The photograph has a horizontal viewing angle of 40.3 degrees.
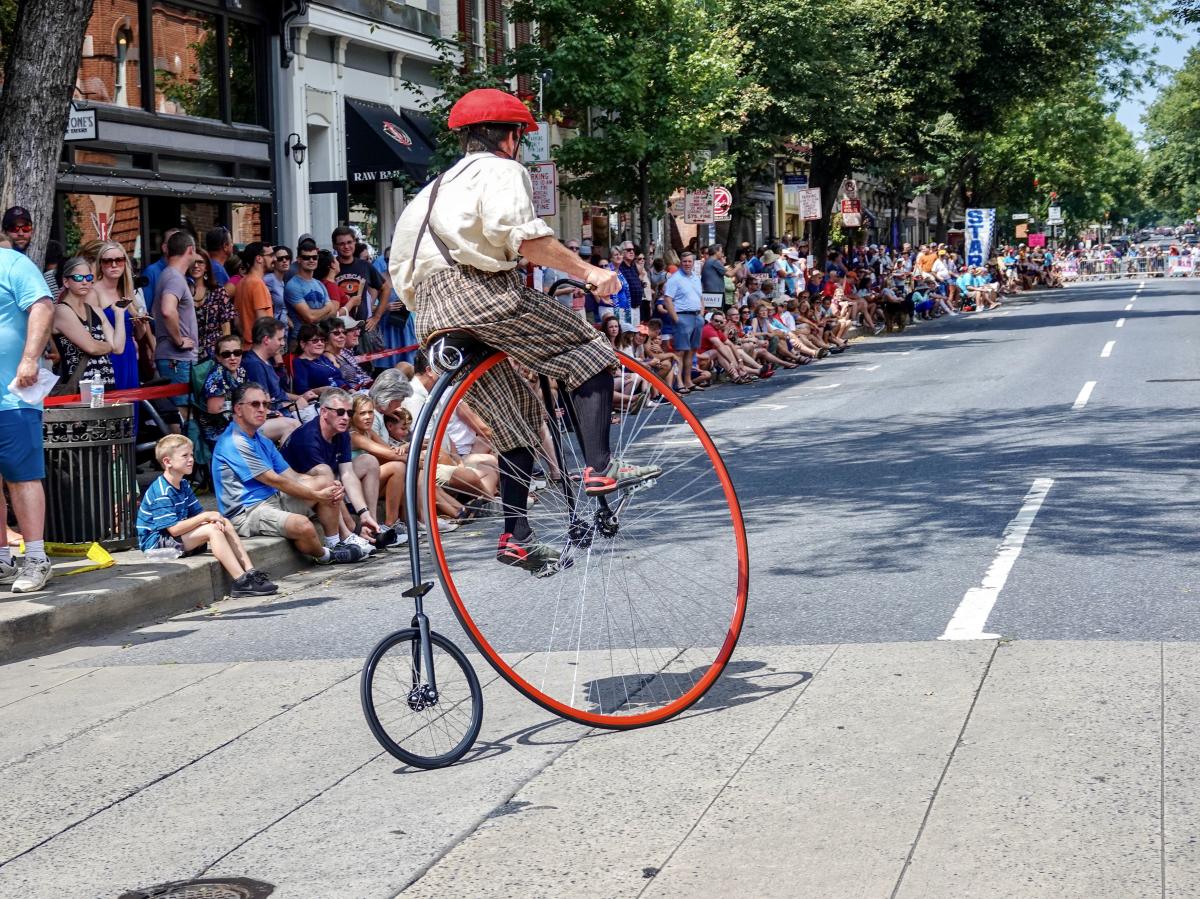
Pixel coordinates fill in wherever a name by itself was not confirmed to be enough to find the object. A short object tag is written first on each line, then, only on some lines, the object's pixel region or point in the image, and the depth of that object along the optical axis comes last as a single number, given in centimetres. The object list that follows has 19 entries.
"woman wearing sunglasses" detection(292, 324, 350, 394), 1298
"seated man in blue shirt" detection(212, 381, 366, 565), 1033
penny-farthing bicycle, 522
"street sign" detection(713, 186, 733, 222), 3858
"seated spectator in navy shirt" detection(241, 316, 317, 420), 1238
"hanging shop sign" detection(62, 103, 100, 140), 1759
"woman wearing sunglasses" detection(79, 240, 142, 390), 1155
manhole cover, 415
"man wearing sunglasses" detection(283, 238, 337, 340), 1489
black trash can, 995
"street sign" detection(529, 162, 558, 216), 2356
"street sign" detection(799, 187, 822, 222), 4384
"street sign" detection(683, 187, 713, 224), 3412
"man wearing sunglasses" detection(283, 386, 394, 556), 1075
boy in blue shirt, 956
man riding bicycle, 518
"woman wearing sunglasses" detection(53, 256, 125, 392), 1013
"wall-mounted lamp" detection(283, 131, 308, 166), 2514
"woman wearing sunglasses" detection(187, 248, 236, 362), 1373
